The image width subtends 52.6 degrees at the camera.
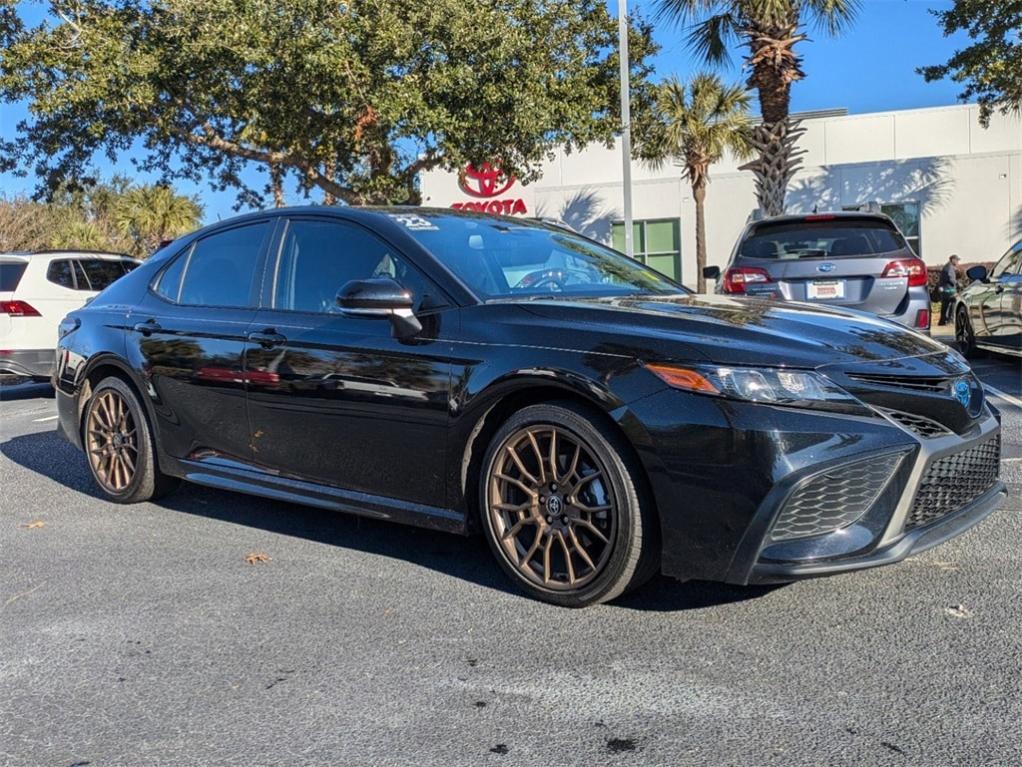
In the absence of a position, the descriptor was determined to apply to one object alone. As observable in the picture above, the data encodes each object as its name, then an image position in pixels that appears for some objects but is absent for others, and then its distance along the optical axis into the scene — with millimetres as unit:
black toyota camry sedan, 3369
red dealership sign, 23500
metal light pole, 16094
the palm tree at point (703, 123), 25719
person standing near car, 19661
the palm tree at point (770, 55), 16938
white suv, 11156
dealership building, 26391
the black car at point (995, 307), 10148
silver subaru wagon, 8422
